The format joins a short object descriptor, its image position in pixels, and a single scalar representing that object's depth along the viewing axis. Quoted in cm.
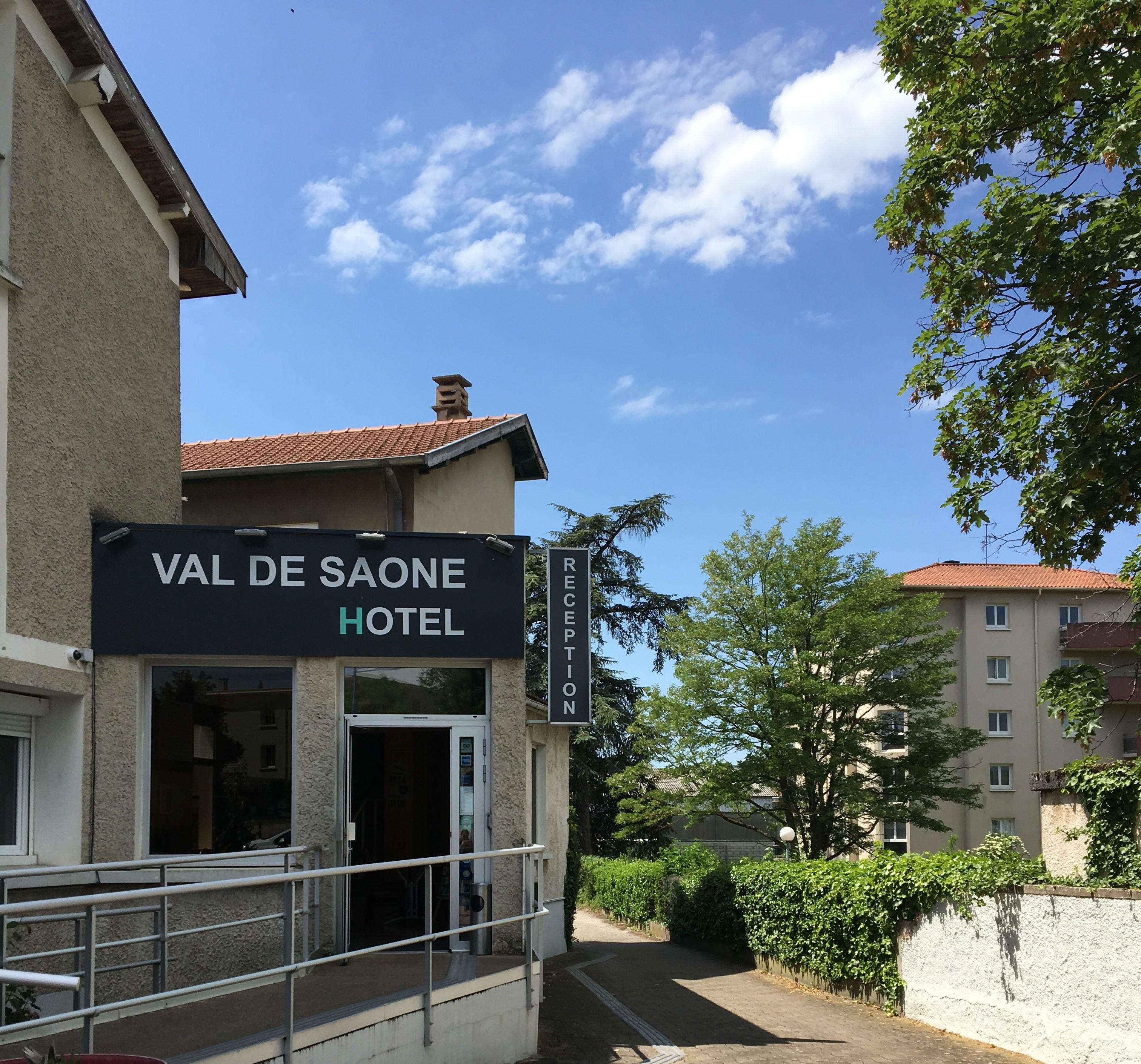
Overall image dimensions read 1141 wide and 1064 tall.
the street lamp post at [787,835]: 2730
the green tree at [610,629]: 3631
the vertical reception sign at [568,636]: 1190
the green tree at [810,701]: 3031
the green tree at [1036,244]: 1123
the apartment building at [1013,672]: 4628
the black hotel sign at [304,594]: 1024
